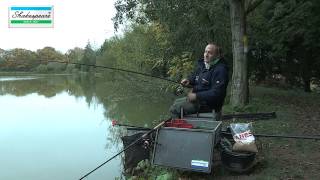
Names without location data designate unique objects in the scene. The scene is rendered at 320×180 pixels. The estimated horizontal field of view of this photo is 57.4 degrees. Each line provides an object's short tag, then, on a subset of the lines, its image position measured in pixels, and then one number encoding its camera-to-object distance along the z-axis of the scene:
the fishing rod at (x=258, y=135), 3.37
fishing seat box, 3.39
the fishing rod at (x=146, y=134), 3.60
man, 3.84
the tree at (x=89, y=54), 39.64
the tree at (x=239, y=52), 7.72
